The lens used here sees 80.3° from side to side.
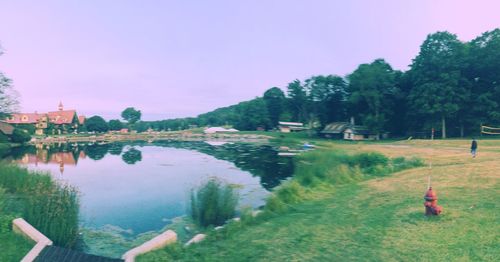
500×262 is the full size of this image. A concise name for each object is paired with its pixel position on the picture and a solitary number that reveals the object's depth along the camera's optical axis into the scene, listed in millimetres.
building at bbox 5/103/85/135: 87750
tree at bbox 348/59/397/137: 50741
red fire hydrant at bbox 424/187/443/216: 8188
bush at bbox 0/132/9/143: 48438
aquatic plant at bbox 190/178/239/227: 10719
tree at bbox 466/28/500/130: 41031
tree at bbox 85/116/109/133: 110500
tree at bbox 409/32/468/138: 42281
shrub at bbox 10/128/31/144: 53588
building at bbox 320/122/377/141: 55281
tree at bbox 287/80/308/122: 79238
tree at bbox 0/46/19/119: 39044
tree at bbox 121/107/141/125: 159112
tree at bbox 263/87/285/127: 93750
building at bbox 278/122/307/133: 86688
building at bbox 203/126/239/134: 99488
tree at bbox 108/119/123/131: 122162
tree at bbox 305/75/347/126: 68625
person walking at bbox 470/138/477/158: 18633
